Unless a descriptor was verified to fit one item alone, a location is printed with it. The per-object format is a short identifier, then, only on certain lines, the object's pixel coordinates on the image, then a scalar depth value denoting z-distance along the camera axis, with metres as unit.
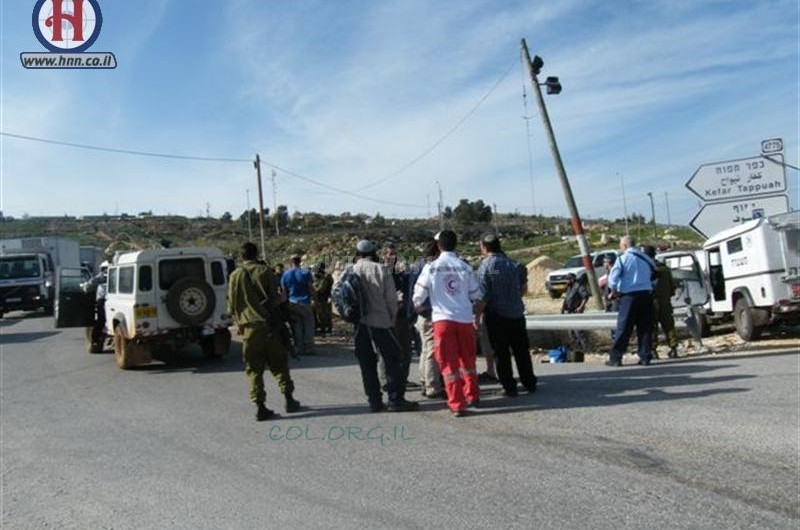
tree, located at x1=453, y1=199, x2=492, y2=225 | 77.31
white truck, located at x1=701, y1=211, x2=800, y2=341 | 12.50
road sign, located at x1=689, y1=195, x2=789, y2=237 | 13.94
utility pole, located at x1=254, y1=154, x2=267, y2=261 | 31.50
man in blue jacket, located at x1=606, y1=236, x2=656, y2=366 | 9.65
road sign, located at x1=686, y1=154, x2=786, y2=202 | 13.76
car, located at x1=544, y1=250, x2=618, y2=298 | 26.47
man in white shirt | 6.95
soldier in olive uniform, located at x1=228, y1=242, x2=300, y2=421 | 7.41
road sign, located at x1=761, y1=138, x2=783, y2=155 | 13.73
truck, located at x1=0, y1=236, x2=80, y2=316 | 27.36
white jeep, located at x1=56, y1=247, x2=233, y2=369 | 11.95
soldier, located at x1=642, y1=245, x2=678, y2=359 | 11.19
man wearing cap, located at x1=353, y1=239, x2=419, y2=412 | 7.25
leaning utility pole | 18.48
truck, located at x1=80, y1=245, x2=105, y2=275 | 36.56
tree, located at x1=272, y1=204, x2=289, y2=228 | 66.50
